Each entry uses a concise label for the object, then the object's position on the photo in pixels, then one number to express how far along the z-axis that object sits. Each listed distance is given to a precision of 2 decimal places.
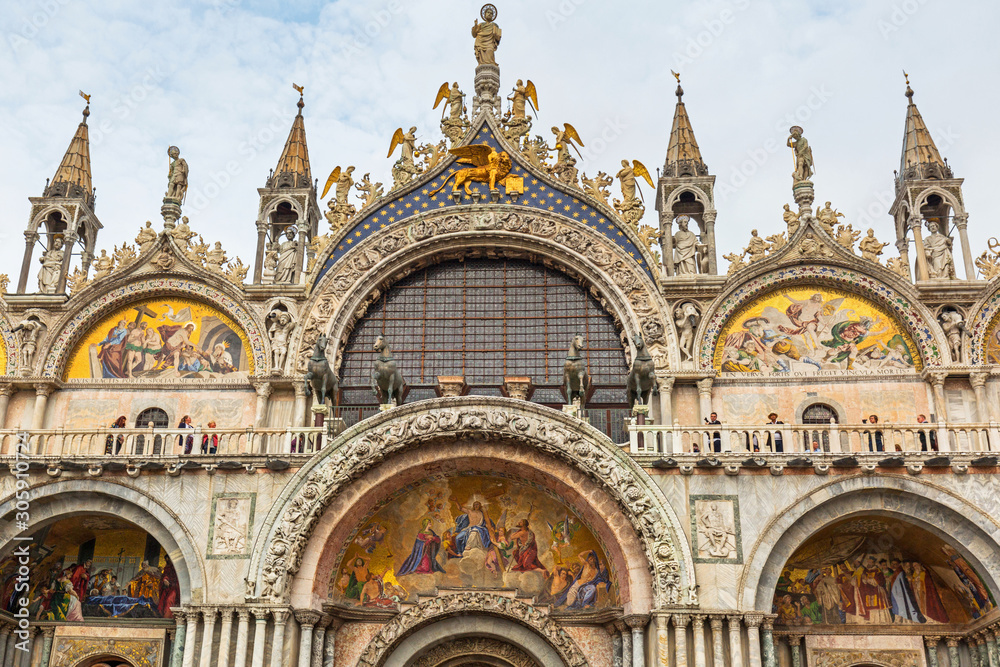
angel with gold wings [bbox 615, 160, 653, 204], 23.86
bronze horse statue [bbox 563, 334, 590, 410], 20.00
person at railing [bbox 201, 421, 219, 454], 19.92
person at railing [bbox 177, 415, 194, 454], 19.91
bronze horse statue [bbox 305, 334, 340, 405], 20.64
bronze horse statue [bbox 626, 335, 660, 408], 20.00
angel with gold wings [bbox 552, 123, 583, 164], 24.41
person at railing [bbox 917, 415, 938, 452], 20.06
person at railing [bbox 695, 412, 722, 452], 19.67
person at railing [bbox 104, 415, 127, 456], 20.09
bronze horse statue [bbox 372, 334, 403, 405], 20.06
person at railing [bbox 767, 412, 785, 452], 19.12
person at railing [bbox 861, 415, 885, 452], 18.97
